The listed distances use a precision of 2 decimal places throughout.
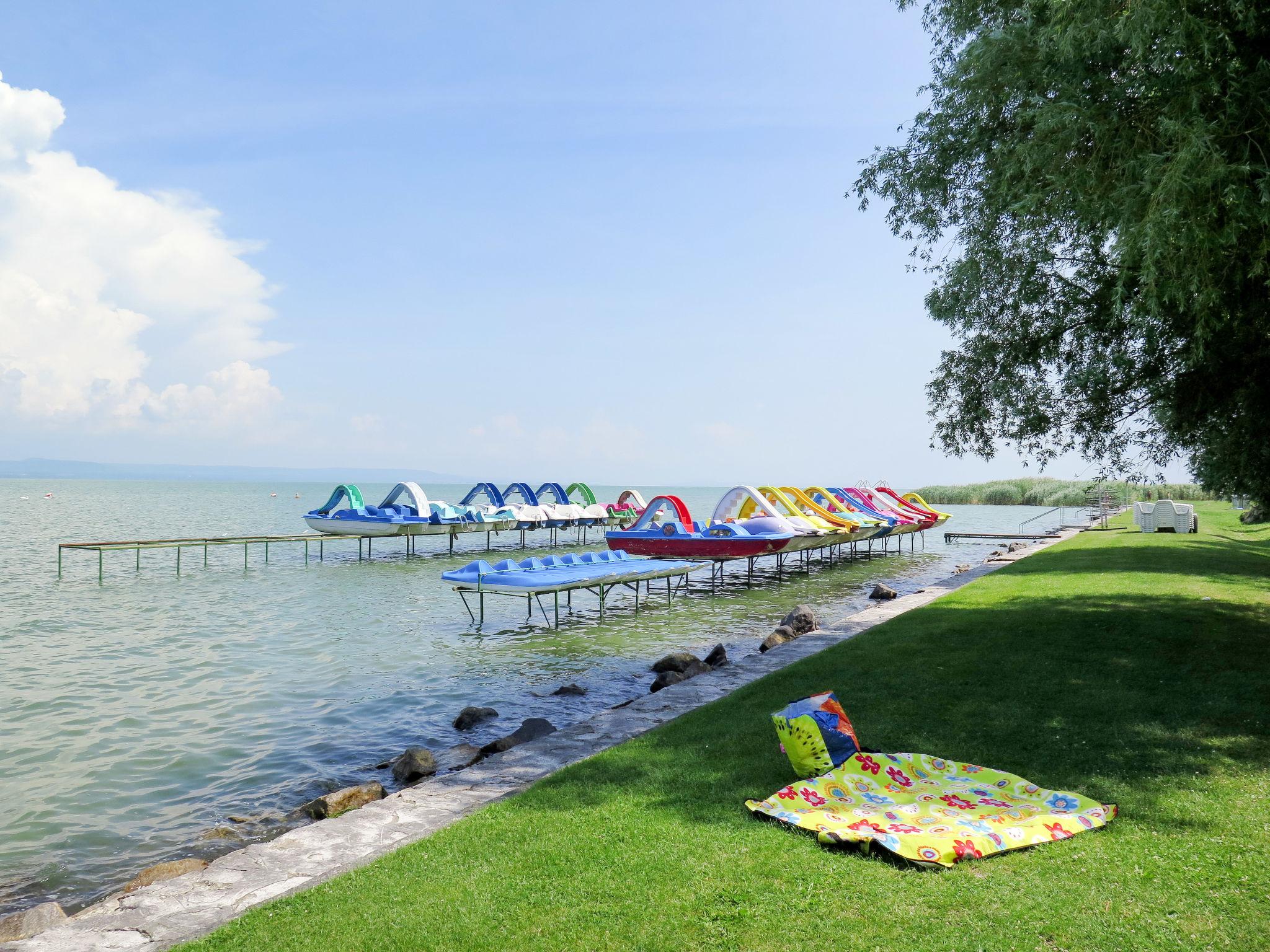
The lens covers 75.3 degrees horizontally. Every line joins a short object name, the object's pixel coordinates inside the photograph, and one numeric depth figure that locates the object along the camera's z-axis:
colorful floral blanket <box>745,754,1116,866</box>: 4.50
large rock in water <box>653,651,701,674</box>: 12.23
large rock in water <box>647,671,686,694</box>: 11.12
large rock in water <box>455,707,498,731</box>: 10.14
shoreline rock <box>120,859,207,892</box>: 6.06
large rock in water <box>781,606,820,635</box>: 14.59
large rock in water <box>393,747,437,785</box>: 8.16
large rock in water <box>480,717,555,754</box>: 8.55
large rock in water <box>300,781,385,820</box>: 7.16
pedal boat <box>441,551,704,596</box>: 15.82
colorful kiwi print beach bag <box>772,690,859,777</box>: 5.52
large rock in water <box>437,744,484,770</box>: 8.30
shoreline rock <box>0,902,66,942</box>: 5.20
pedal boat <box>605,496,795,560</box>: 23.33
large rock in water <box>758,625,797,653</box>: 13.38
